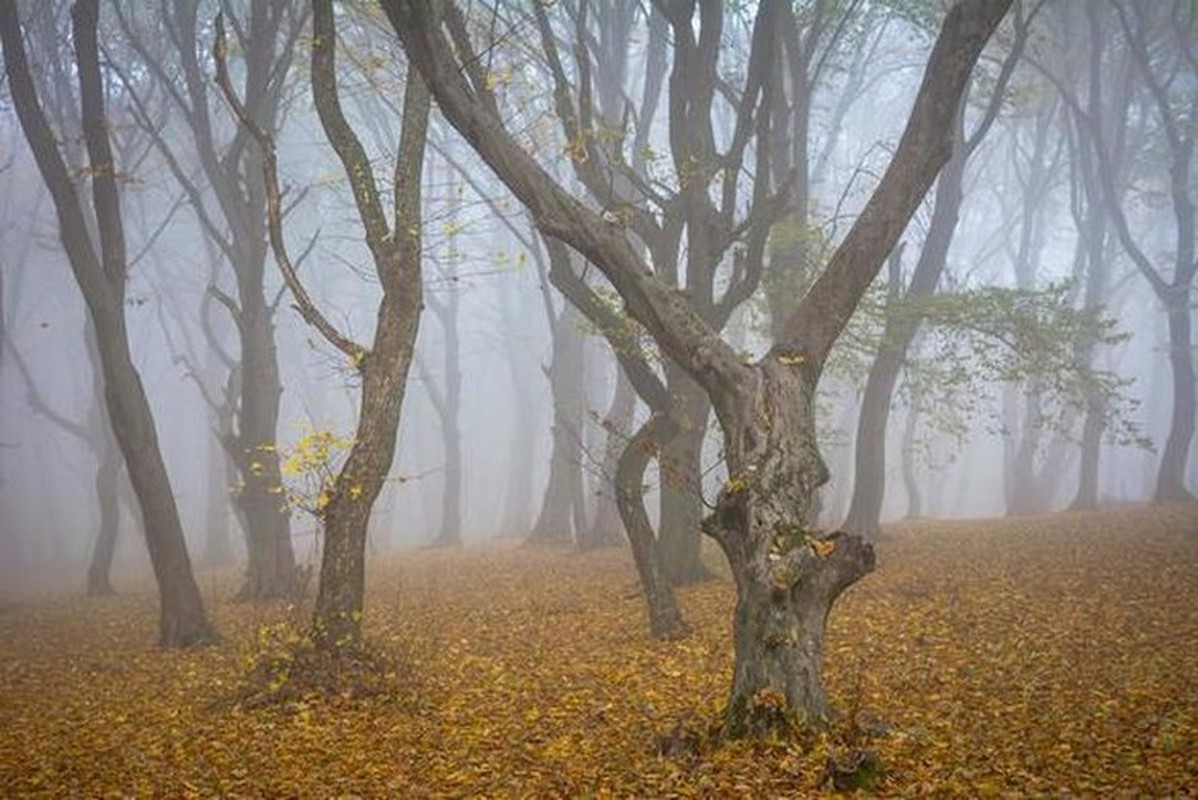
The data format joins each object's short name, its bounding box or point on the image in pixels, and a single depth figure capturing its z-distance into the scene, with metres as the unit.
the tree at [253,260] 16.11
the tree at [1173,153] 20.92
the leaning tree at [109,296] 12.42
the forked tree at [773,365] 6.57
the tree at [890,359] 16.81
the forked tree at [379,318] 9.34
